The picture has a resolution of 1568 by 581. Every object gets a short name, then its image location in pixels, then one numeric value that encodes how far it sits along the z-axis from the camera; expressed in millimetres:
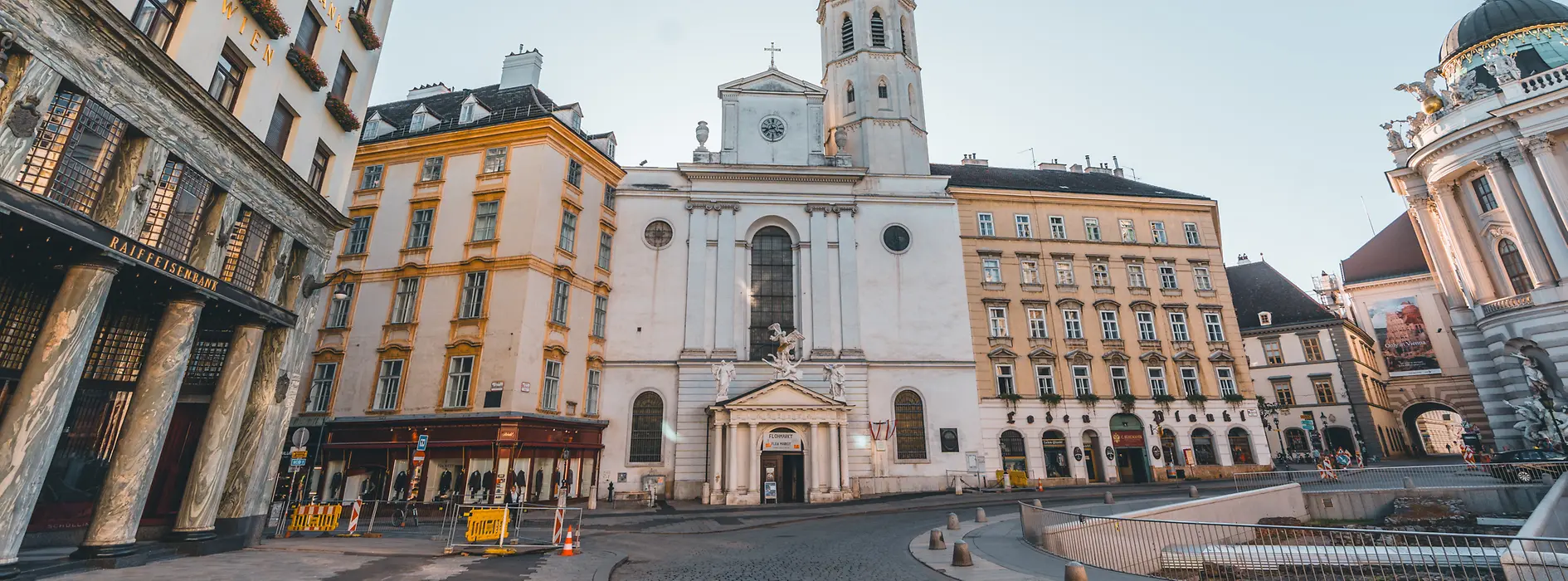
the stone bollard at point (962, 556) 10953
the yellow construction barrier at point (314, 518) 16203
